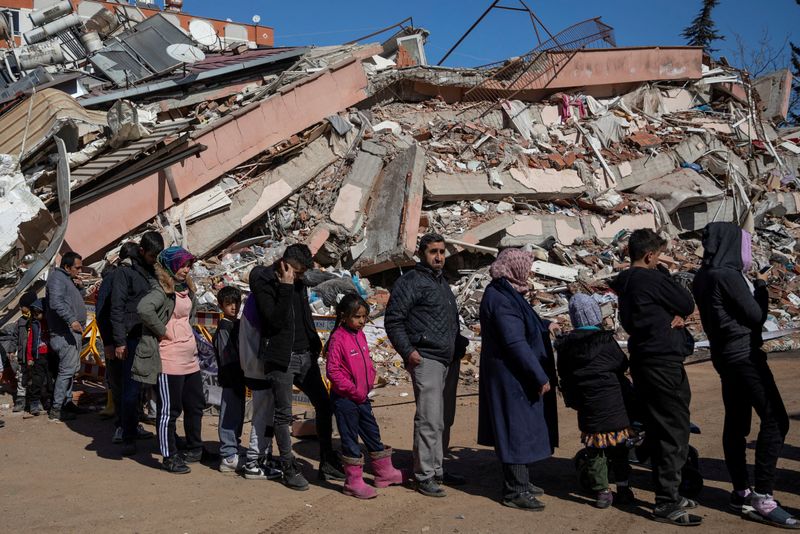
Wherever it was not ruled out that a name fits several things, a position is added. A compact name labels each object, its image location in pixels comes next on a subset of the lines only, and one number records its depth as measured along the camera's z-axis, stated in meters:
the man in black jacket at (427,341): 4.89
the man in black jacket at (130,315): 5.67
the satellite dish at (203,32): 20.67
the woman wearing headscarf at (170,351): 5.32
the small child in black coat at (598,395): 4.60
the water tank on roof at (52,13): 20.02
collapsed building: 11.73
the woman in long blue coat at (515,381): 4.64
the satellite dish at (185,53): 16.25
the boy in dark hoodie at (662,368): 4.38
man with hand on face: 4.92
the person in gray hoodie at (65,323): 6.85
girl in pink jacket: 4.87
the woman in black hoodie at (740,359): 4.38
